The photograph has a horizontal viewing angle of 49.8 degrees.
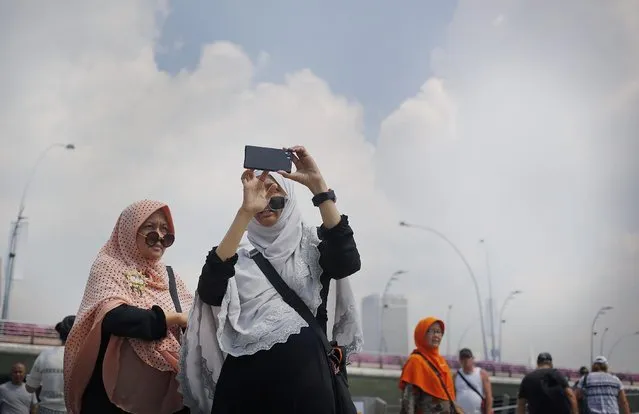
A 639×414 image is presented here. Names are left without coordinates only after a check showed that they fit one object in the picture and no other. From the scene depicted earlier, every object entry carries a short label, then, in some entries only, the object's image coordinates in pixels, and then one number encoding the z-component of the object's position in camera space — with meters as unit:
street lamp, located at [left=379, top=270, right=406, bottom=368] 29.14
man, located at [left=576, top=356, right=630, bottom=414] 9.22
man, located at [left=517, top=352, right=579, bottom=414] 8.30
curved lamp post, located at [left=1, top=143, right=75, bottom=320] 22.66
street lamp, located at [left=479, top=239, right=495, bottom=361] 39.83
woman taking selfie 2.79
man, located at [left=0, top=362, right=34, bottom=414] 8.11
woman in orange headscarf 6.26
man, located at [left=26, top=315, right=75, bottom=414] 5.11
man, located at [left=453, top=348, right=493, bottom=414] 7.53
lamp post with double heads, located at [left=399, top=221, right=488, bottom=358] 31.66
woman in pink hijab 3.25
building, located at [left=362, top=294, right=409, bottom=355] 48.71
